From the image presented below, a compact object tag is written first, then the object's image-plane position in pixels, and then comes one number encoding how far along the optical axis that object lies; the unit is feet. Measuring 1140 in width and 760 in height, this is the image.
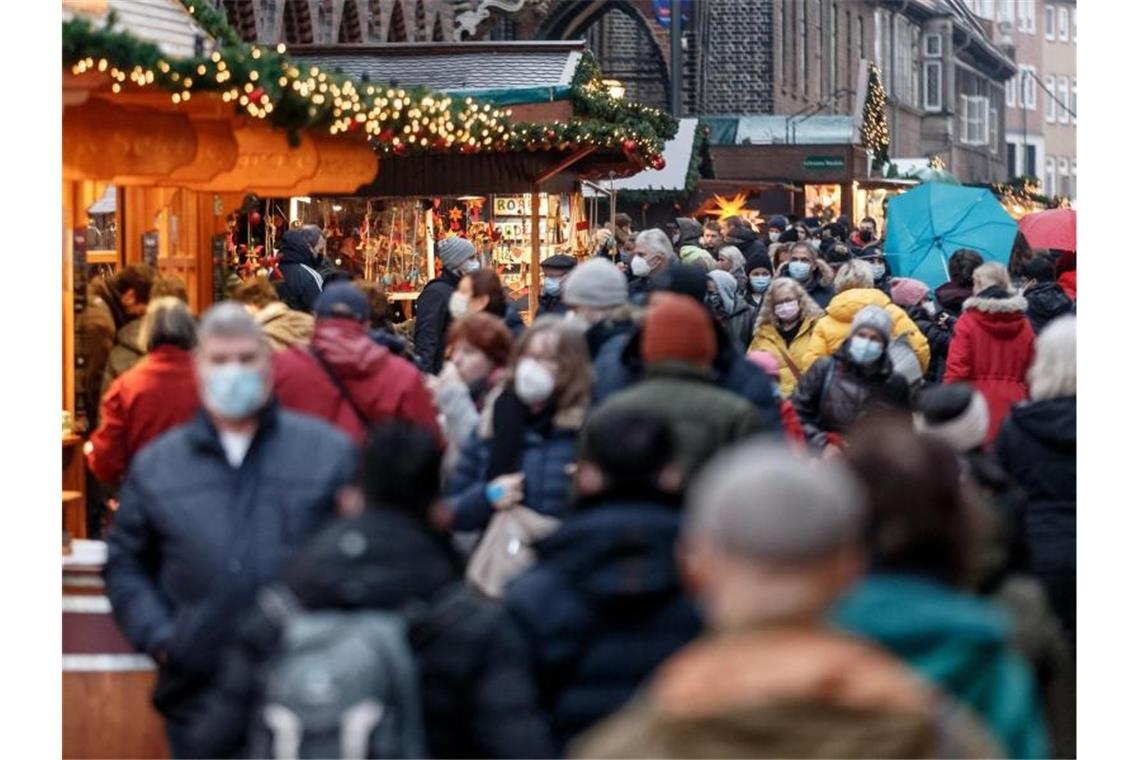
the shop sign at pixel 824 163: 146.20
